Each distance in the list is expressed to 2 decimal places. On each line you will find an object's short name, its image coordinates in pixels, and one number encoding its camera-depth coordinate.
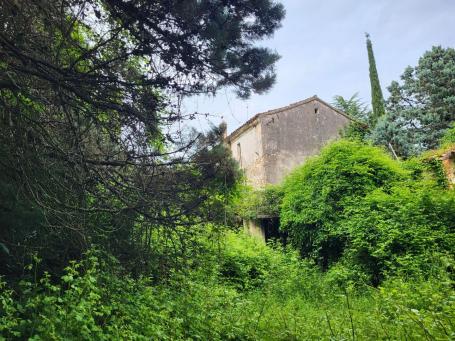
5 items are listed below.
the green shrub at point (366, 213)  8.80
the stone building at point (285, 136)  20.58
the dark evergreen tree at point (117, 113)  3.99
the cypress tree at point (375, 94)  27.38
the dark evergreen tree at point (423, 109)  21.59
